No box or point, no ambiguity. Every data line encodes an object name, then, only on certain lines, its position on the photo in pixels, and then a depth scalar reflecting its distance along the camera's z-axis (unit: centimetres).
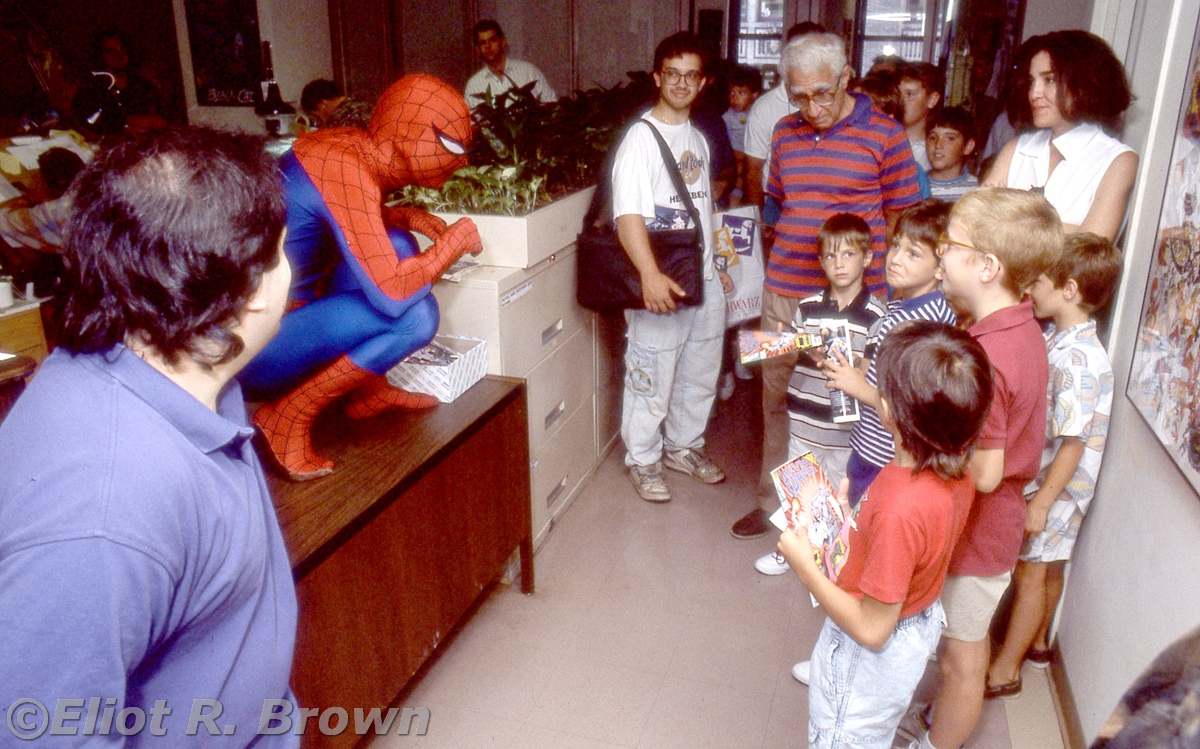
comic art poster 146
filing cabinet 247
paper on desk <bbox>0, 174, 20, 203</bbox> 264
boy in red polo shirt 155
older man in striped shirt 249
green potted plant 260
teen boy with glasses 275
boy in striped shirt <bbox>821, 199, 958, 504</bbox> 193
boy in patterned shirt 185
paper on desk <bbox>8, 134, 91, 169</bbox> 273
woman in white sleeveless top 197
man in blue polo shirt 77
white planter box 256
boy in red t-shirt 132
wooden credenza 161
